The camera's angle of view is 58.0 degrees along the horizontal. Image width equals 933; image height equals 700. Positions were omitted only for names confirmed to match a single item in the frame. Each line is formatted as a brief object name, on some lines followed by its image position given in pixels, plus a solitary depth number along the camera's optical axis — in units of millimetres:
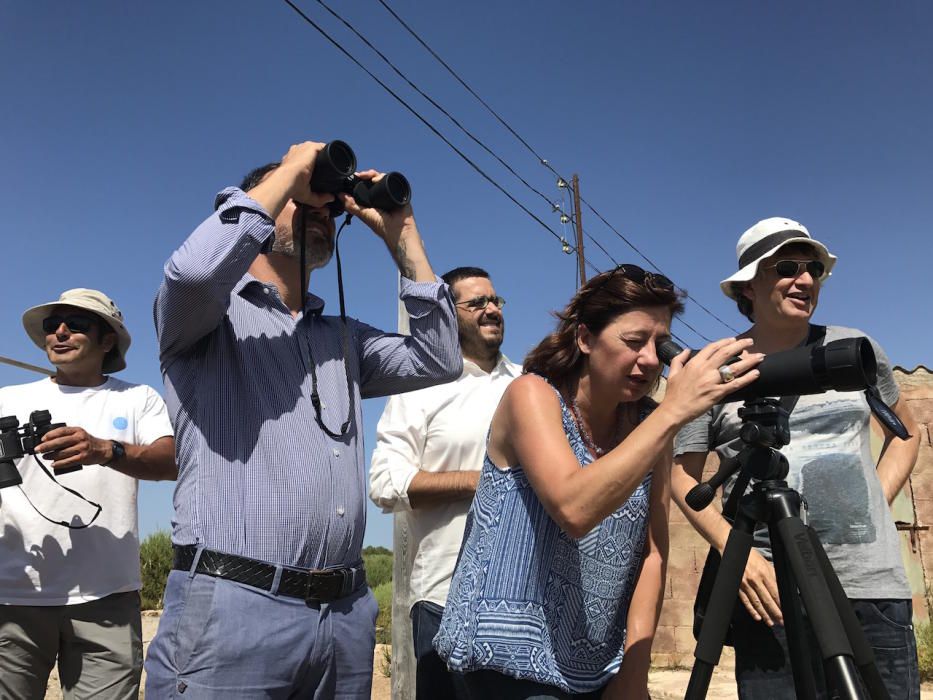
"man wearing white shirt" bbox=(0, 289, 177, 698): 3049
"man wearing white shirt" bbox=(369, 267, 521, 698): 2834
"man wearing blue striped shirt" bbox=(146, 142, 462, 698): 1693
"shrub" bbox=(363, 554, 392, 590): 15484
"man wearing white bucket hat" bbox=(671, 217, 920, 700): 2322
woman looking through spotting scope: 1743
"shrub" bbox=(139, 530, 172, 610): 10000
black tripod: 1669
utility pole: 15547
